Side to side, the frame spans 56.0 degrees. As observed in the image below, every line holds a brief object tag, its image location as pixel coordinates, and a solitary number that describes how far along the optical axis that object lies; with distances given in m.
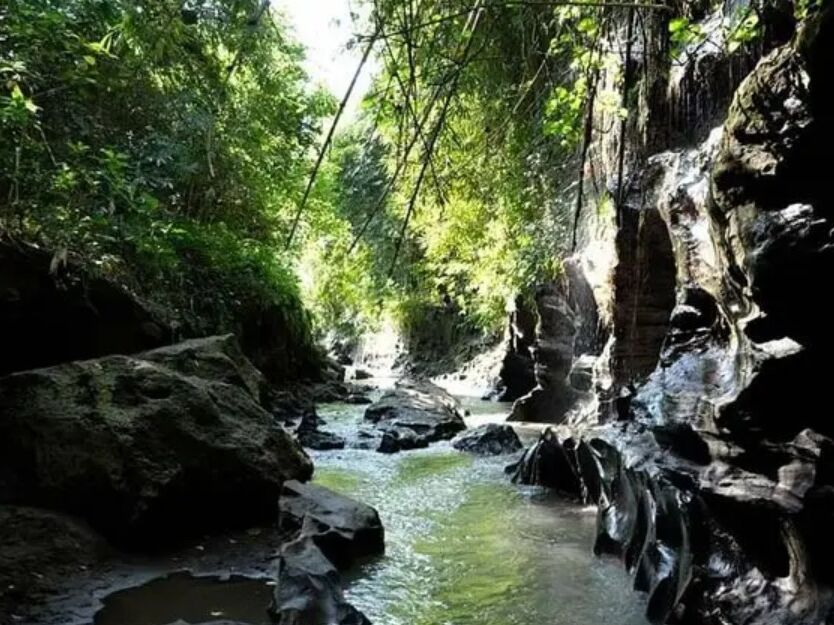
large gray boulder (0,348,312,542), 5.25
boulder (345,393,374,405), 15.45
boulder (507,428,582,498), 7.62
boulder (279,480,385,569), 5.27
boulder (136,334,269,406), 7.21
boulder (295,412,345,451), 10.09
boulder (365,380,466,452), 10.61
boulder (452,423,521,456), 9.90
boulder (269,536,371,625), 4.00
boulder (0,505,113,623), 4.34
